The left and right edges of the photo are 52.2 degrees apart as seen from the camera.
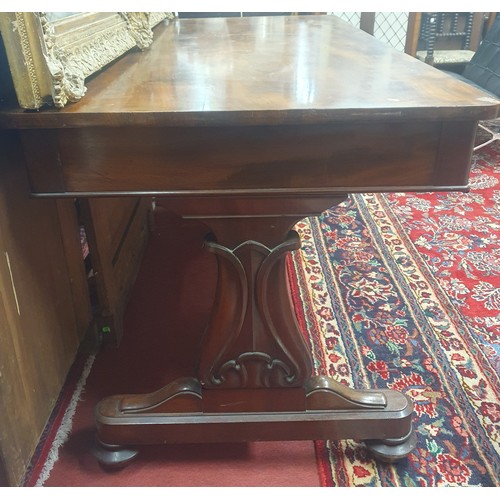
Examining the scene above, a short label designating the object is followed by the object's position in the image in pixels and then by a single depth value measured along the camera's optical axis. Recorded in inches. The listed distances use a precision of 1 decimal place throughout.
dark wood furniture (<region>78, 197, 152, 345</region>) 49.6
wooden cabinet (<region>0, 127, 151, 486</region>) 35.6
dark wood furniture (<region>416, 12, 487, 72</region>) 130.9
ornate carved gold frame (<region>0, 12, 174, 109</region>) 25.7
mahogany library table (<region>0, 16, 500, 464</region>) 27.9
